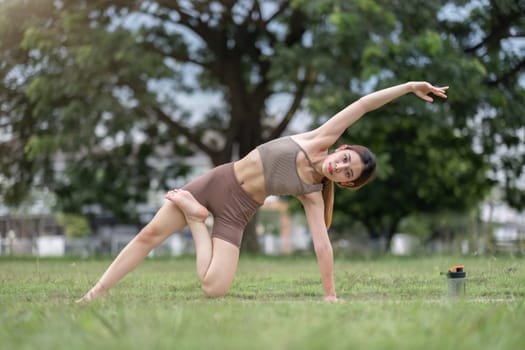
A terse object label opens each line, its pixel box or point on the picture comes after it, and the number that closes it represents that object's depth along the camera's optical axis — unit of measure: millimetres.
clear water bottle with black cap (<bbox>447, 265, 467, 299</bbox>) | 5043
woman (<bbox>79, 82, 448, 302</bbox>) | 5090
